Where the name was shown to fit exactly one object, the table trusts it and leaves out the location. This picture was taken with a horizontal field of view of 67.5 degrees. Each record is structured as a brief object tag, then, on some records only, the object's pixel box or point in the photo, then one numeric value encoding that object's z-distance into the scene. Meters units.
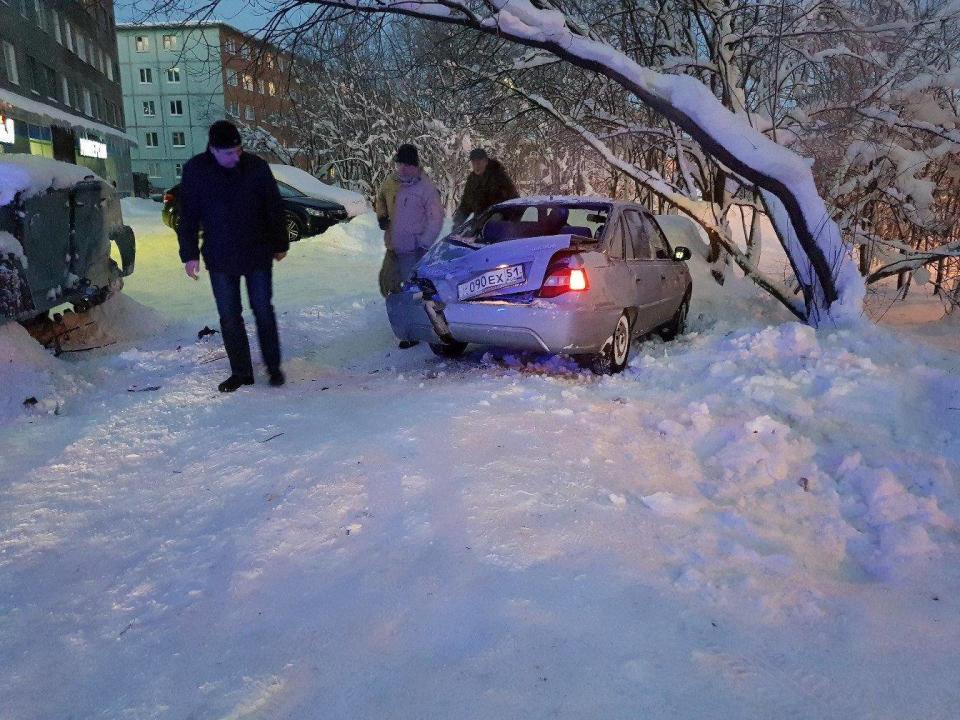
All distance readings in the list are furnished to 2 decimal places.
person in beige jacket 6.74
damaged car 5.10
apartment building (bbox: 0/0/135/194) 26.48
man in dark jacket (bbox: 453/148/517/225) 7.87
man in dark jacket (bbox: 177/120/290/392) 4.68
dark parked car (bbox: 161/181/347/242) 14.87
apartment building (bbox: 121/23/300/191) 58.19
